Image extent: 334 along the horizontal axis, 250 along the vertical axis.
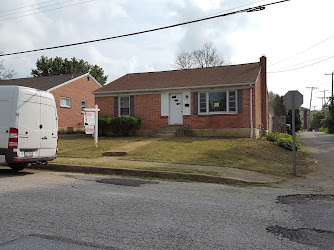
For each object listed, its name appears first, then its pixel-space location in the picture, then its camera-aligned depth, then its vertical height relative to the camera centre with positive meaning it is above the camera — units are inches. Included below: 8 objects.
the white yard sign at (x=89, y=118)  558.7 +6.2
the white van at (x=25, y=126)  323.9 -5.4
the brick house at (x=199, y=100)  716.0 +54.9
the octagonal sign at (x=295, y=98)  399.9 +30.3
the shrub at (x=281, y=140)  681.9 -43.9
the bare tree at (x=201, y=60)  1811.0 +366.6
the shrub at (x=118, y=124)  751.1 -6.8
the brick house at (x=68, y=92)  1040.2 +105.4
